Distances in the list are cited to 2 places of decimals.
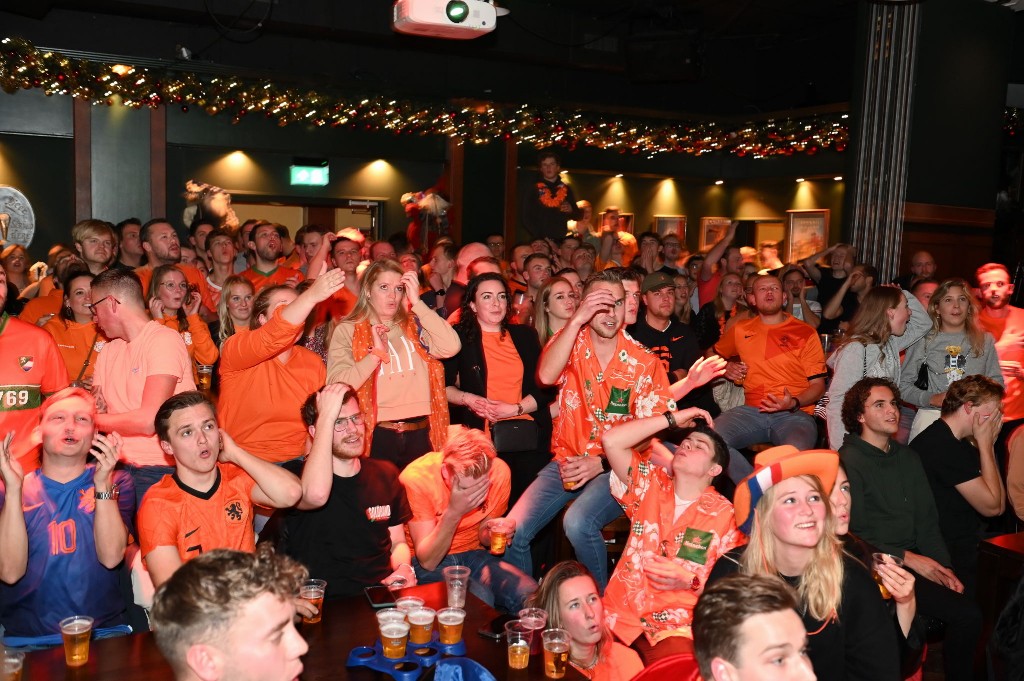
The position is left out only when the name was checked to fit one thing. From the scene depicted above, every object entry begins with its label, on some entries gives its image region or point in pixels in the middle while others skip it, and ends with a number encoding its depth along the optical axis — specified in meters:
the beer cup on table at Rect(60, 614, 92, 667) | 2.52
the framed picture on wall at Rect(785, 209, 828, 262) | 12.77
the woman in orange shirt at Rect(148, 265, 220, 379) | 5.13
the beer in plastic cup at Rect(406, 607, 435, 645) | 2.70
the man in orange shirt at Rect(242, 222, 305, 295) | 6.49
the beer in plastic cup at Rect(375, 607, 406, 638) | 2.64
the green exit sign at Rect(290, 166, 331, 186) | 11.38
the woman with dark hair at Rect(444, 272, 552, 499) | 4.93
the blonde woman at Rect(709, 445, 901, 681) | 2.85
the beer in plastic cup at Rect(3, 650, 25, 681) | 2.41
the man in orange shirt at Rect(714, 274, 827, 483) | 5.79
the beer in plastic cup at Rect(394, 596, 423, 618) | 2.75
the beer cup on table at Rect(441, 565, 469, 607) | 2.95
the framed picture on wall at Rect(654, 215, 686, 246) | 13.86
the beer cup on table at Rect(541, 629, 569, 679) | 2.64
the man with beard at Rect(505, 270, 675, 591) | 4.46
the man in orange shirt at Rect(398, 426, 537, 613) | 3.72
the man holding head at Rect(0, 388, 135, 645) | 3.17
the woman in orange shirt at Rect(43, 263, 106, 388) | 4.96
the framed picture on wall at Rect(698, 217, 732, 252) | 14.12
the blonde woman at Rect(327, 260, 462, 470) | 4.45
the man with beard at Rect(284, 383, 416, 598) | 3.50
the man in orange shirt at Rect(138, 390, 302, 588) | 3.12
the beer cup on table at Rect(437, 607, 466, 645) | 2.72
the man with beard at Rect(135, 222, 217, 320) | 6.13
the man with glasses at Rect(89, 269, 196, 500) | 3.82
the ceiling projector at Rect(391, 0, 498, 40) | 6.55
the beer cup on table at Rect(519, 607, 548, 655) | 2.74
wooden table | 2.52
